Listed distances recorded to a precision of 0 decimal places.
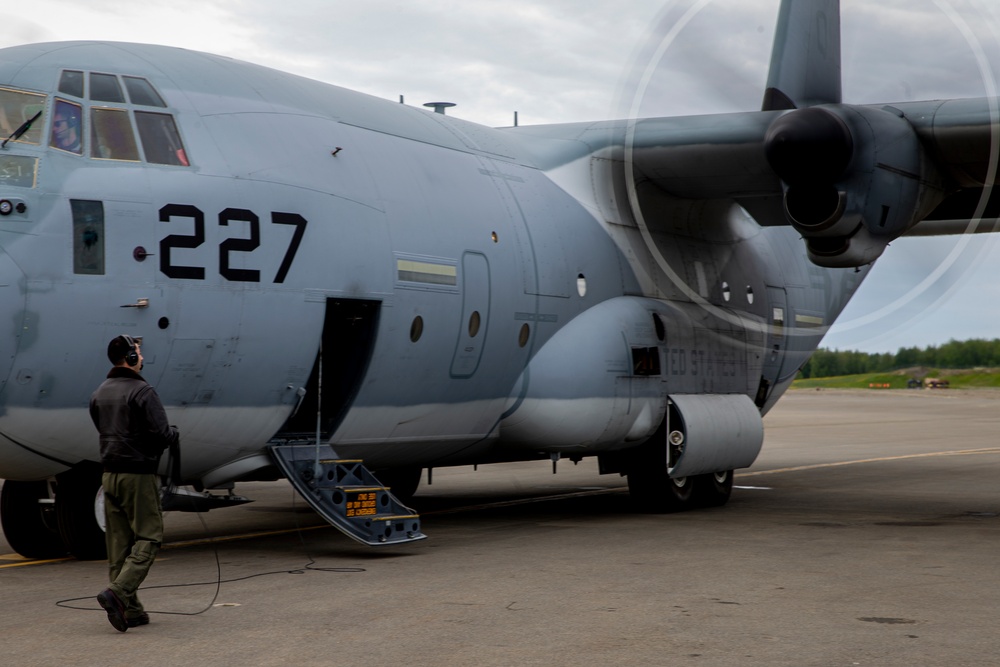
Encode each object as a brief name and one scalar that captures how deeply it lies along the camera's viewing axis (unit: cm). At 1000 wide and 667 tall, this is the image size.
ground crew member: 679
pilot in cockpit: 855
